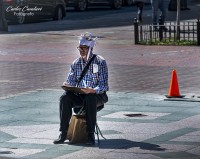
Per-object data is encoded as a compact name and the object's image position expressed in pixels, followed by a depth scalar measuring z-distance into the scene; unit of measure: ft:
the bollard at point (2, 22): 100.37
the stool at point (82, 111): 37.50
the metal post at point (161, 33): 82.57
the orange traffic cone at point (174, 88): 49.26
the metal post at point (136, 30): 81.00
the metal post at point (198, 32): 79.31
